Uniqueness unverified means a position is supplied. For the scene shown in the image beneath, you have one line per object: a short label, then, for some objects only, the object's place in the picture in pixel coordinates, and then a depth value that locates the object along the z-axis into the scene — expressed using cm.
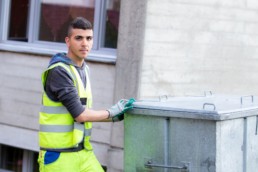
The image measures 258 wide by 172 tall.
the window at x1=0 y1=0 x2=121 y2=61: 861
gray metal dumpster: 509
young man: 536
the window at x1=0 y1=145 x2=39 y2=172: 945
